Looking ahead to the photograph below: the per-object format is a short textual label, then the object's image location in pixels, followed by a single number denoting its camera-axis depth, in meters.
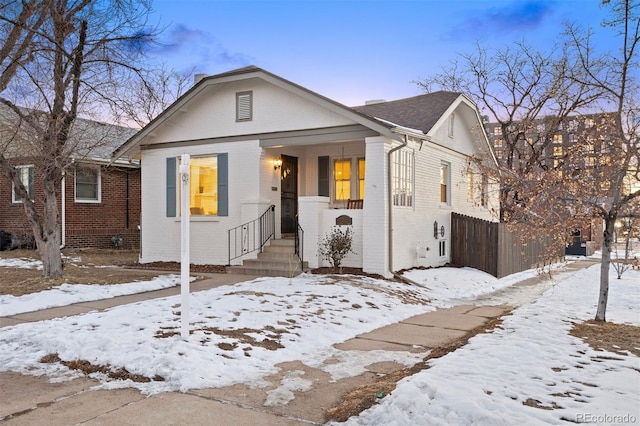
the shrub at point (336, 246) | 11.89
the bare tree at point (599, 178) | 7.47
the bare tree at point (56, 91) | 9.80
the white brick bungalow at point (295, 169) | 12.09
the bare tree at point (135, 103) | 10.95
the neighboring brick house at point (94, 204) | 18.06
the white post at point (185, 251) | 5.93
